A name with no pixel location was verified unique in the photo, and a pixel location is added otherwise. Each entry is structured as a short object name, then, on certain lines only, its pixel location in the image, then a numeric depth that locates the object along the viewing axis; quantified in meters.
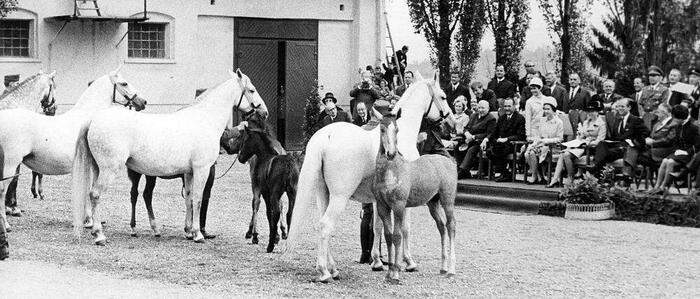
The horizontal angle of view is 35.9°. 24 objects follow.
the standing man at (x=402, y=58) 30.27
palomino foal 11.28
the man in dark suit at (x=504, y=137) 19.34
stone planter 17.00
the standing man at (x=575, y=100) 19.41
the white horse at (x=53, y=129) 14.43
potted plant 17.00
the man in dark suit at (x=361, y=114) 14.98
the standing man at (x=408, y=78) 20.20
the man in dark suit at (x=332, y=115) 16.72
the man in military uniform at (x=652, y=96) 18.08
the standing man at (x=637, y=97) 18.89
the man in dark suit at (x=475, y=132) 19.88
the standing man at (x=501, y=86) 22.30
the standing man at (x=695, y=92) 17.47
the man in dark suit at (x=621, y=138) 17.47
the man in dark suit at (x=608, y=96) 19.20
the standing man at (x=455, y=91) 22.44
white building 27.81
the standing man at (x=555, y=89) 20.69
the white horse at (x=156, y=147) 13.94
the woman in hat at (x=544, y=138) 18.59
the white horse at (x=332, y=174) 11.45
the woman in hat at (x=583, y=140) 17.97
